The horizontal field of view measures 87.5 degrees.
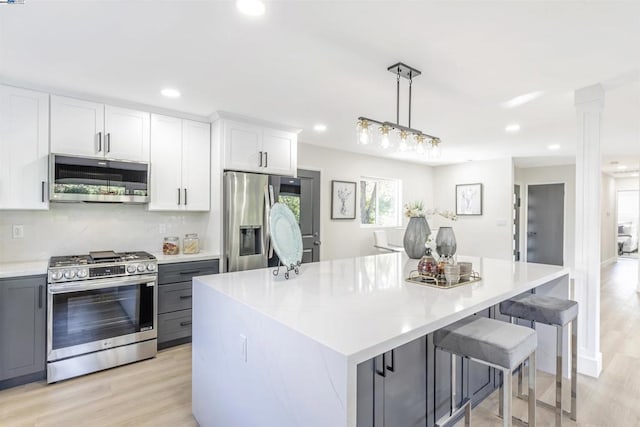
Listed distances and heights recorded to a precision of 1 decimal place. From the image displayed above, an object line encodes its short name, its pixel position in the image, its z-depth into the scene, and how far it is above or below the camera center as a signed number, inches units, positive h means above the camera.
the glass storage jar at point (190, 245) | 139.4 -13.9
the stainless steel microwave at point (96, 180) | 109.1 +10.9
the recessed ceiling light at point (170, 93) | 111.1 +40.4
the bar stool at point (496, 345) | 56.7 -23.3
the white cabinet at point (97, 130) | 110.9 +28.6
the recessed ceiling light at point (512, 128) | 154.5 +41.5
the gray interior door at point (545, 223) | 281.7 -7.3
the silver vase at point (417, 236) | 107.6 -7.1
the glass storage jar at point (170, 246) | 135.2 -14.0
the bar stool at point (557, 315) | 79.0 -24.9
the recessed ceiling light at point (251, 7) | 65.2 +41.0
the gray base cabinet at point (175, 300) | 122.8 -33.4
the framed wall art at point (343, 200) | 205.0 +8.5
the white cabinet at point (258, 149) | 139.4 +28.3
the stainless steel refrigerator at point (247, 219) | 135.8 -2.8
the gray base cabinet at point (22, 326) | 94.8 -33.7
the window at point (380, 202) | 231.9 +8.7
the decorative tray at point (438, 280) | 73.5 -15.4
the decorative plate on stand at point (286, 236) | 77.2 -5.6
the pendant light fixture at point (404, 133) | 88.8 +22.8
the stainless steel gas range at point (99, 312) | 101.2 -33.0
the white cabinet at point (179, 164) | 131.1 +19.4
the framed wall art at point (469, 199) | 253.8 +11.8
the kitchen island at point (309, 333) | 41.3 -17.1
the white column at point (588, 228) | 102.7 -3.9
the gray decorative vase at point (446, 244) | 92.0 -8.2
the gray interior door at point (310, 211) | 161.5 +0.9
